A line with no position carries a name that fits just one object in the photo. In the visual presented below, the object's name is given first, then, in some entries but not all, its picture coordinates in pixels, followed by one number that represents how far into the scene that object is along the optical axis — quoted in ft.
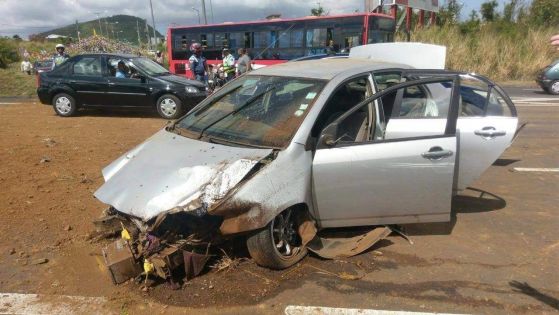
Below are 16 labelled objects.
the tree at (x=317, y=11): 134.75
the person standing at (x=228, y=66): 48.52
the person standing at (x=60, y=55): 42.20
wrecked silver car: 10.95
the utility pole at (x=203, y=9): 102.12
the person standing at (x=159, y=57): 84.23
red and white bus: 58.49
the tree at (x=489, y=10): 111.45
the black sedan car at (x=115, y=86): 35.86
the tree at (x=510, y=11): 103.91
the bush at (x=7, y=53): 105.79
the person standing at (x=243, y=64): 46.60
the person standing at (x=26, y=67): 89.71
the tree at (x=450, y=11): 113.80
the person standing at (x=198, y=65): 47.60
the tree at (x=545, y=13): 95.61
